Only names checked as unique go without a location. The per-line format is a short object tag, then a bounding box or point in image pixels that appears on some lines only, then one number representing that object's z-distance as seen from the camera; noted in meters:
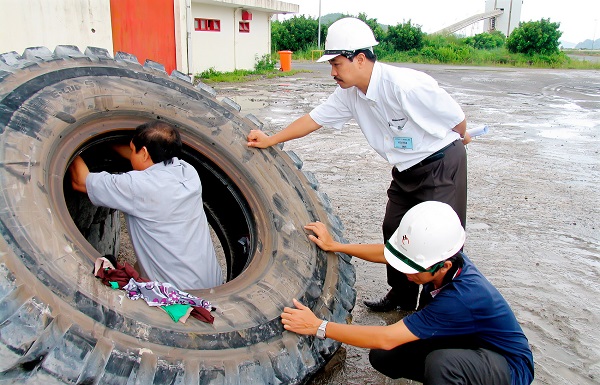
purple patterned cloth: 2.12
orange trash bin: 24.28
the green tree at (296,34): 41.38
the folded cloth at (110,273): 2.07
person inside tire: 2.48
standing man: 2.78
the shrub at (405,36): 40.59
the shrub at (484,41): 43.19
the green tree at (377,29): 41.00
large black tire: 1.84
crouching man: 2.16
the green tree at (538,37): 33.38
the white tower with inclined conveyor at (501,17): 53.19
